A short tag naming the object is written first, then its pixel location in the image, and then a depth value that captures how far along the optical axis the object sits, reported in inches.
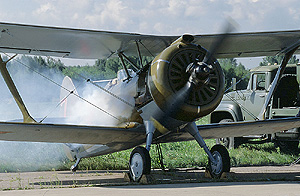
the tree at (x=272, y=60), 3064.0
